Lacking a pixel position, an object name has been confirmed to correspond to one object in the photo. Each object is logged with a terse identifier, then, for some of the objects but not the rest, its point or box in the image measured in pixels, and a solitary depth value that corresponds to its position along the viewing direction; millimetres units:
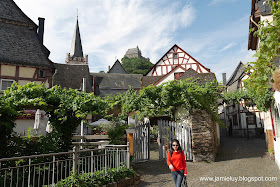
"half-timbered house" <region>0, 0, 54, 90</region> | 15977
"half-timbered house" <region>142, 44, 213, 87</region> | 25228
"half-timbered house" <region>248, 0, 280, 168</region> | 8422
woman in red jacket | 5254
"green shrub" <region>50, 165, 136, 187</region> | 5094
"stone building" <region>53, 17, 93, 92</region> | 27391
